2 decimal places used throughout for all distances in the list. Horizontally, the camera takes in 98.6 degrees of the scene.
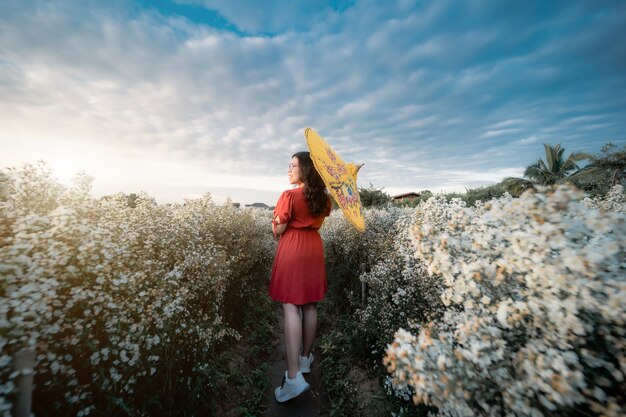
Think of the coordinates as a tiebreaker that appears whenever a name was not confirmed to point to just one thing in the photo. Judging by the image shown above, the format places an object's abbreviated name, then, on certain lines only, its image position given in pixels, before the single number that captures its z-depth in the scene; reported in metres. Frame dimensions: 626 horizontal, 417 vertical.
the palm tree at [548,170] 38.25
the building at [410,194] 61.16
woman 3.71
